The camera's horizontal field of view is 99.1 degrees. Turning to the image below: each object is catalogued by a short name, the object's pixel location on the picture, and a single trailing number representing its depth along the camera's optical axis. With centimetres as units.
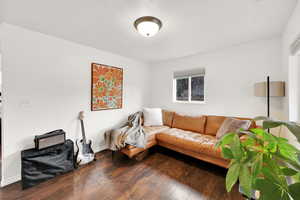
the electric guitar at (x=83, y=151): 233
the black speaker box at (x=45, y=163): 173
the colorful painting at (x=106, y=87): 276
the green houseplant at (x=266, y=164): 46
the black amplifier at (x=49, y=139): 188
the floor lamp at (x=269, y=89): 191
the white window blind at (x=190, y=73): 310
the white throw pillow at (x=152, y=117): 323
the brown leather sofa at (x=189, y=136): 215
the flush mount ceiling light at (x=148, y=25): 156
